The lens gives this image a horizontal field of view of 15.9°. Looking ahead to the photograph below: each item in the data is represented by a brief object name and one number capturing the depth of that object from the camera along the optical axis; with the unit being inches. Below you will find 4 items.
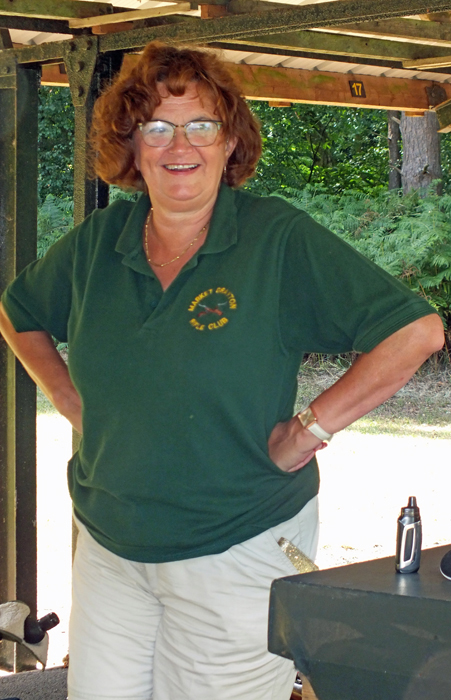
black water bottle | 76.3
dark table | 71.8
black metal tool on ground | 124.9
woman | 89.3
